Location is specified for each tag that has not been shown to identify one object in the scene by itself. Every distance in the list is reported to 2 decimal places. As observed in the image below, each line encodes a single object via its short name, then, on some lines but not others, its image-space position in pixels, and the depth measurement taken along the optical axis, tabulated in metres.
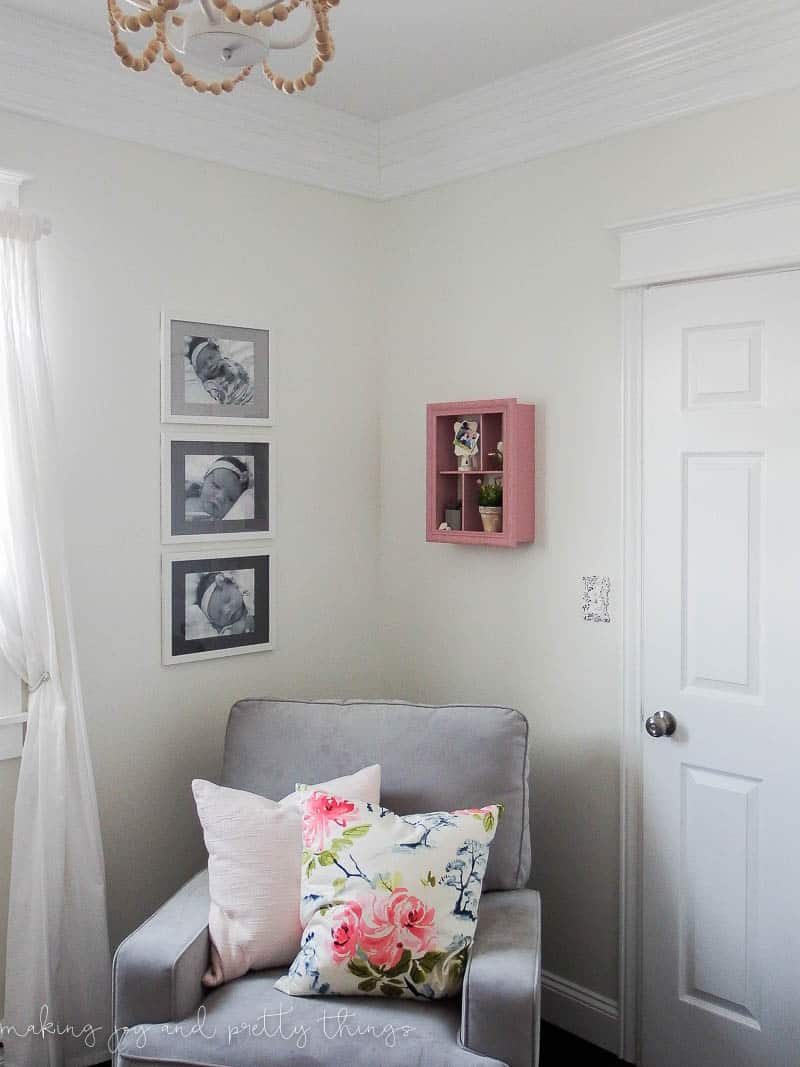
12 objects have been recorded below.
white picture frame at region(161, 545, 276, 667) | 2.84
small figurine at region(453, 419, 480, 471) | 2.91
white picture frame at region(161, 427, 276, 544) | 2.82
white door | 2.38
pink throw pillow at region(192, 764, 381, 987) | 2.21
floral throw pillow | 2.10
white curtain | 2.41
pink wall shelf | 2.81
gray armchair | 1.98
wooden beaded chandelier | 1.29
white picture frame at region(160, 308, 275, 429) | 2.80
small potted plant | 2.88
